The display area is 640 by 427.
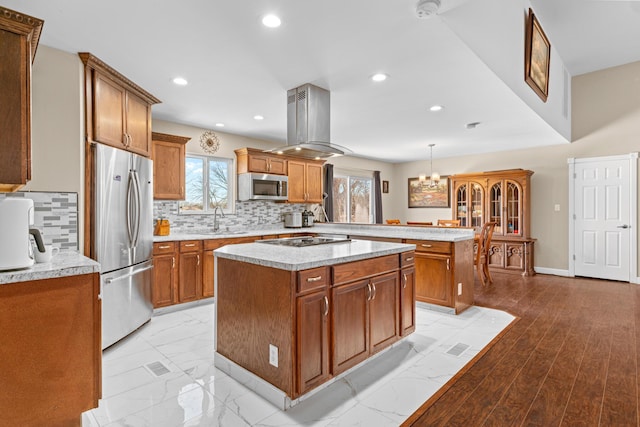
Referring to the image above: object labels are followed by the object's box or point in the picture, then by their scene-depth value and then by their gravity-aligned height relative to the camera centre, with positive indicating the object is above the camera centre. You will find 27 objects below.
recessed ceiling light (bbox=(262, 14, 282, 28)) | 2.23 +1.33
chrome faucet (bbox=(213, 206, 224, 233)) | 4.90 -0.09
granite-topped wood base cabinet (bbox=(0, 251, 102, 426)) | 1.50 -0.63
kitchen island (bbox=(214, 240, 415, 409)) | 1.93 -0.65
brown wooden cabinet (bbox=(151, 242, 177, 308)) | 3.65 -0.68
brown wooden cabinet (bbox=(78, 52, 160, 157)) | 2.70 +0.96
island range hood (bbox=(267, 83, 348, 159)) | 3.33 +0.95
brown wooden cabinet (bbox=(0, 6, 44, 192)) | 1.61 +0.58
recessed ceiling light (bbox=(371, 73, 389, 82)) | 3.11 +1.30
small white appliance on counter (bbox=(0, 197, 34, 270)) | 1.57 -0.10
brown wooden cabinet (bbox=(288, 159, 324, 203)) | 5.79 +0.59
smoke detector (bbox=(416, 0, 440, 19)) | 2.04 +1.30
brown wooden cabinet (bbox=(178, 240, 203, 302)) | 3.87 -0.68
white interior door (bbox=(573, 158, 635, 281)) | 5.30 -0.10
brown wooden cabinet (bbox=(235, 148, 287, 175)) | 5.11 +0.84
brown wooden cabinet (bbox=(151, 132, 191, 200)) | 4.12 +0.62
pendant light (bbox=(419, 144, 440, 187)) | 6.19 +0.67
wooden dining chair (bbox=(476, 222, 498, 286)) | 4.89 -0.59
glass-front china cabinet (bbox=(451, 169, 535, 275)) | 6.05 +0.03
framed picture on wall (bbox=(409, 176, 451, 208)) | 7.79 +0.47
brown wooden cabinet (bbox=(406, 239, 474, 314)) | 3.61 -0.68
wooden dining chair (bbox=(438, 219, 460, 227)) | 5.95 -0.18
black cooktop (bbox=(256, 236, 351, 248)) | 2.81 -0.26
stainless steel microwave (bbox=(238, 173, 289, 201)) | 5.10 +0.44
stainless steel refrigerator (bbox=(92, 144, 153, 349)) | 2.73 -0.21
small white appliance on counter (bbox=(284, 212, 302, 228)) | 5.75 -0.11
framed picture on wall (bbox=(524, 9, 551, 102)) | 3.59 +1.82
